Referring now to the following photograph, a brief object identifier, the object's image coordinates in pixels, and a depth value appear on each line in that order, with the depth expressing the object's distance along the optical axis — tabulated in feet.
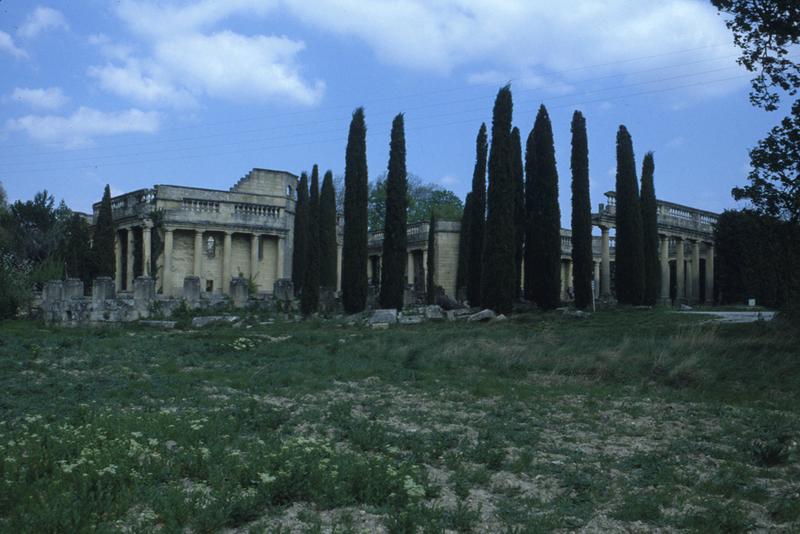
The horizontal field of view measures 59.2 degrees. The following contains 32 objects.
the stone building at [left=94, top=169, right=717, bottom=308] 142.41
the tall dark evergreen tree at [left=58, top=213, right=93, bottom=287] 145.38
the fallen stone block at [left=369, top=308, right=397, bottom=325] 90.48
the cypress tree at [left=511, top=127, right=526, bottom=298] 109.70
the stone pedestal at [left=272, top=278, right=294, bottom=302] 116.78
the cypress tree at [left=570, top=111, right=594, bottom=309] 110.63
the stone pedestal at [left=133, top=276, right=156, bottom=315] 102.12
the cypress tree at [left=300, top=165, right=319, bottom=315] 106.32
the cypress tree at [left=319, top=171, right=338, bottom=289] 139.85
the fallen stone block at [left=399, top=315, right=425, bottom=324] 90.43
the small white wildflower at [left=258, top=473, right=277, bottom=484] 20.81
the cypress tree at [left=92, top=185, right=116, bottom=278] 143.23
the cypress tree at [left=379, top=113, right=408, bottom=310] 104.53
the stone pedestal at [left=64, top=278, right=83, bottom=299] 105.09
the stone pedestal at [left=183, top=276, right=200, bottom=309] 105.60
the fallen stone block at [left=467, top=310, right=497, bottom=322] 90.31
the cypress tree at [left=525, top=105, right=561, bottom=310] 105.50
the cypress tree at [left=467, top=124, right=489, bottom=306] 115.76
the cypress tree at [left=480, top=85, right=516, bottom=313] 95.45
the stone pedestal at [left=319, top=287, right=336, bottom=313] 112.57
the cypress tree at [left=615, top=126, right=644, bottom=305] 116.78
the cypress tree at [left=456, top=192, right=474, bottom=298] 143.43
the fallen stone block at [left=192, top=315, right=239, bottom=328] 93.09
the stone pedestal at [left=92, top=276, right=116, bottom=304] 102.23
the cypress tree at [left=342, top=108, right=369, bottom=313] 106.11
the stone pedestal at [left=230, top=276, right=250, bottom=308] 111.14
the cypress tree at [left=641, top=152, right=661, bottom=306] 124.98
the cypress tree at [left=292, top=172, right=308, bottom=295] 140.46
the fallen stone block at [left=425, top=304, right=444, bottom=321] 92.97
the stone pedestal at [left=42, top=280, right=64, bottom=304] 104.01
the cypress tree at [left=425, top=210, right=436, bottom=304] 134.10
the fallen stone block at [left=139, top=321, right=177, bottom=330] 93.02
